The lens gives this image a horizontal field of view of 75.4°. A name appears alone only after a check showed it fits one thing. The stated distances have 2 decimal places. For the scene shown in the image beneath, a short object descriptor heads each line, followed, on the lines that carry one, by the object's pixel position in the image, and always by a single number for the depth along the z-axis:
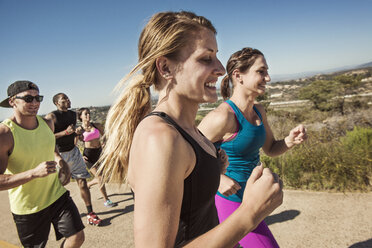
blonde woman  0.77
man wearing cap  2.34
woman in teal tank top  1.86
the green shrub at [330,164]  4.35
